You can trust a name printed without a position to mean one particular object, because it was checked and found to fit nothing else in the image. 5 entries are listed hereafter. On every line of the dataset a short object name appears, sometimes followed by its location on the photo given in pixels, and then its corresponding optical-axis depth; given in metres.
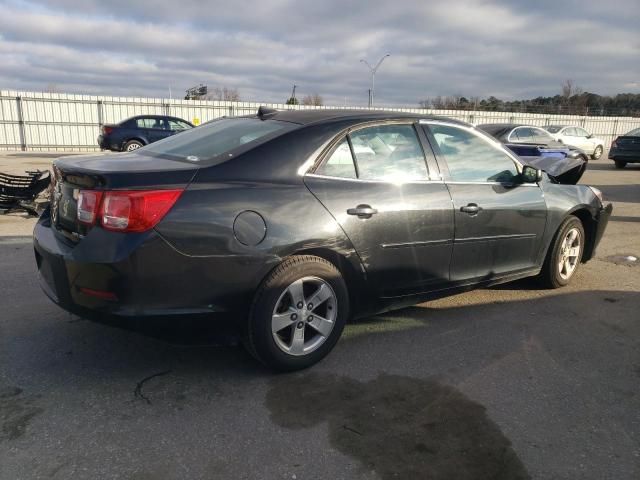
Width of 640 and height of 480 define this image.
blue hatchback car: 17.61
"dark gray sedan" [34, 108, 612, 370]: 2.76
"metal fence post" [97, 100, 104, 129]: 24.94
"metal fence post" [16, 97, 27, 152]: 23.41
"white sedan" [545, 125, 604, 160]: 22.30
